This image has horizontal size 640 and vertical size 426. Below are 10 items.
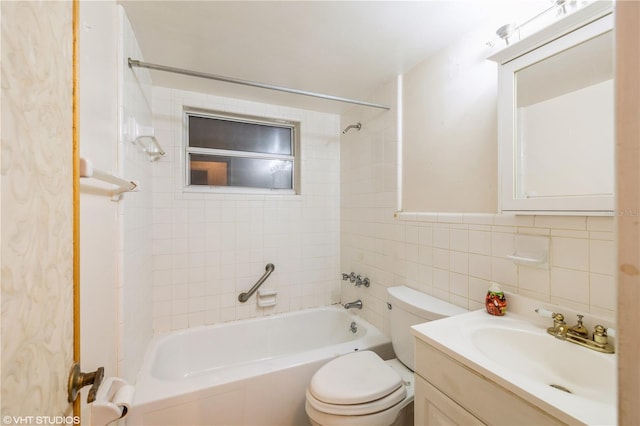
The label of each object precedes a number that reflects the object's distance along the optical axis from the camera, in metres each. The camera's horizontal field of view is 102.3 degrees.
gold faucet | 0.80
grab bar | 2.14
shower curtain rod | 1.28
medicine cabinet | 0.83
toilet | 1.13
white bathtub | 1.29
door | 0.34
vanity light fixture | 0.90
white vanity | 0.62
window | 2.11
